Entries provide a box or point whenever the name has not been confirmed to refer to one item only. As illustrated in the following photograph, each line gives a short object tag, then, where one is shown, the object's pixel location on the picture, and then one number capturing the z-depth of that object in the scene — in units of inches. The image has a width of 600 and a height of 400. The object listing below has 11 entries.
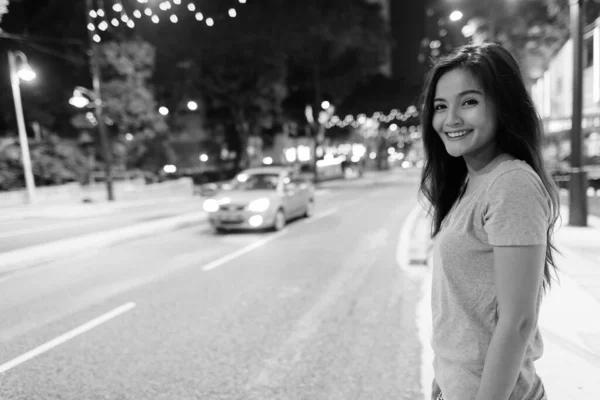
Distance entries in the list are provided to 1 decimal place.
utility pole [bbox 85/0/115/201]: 797.9
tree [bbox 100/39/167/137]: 973.2
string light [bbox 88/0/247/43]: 701.3
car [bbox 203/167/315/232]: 446.9
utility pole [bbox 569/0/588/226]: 354.6
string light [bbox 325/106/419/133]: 1736.6
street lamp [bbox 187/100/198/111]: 1237.0
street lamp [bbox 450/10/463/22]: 586.7
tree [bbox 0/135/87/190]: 810.0
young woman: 47.9
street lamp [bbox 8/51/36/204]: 720.3
